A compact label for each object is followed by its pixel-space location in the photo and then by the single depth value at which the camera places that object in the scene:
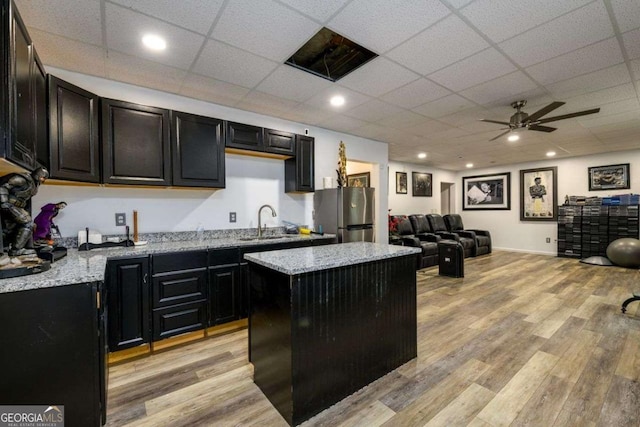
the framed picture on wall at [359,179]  6.32
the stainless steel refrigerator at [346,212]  3.90
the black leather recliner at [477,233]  7.18
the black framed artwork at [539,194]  7.21
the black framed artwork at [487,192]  8.09
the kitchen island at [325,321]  1.67
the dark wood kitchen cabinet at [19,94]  1.36
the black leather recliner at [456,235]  6.70
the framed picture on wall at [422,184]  7.96
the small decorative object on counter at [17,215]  1.72
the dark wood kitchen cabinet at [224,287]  2.74
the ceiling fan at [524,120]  3.18
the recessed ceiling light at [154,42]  2.13
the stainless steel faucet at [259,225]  3.53
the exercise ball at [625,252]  5.41
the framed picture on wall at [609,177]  6.25
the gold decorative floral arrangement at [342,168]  4.33
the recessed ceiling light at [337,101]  3.24
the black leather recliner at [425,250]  5.72
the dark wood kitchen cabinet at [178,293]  2.47
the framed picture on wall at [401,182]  7.50
